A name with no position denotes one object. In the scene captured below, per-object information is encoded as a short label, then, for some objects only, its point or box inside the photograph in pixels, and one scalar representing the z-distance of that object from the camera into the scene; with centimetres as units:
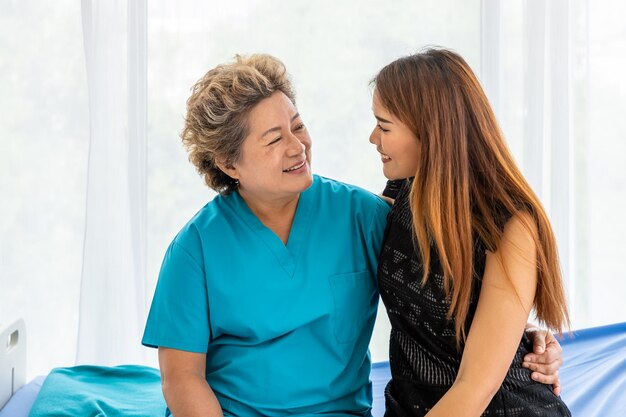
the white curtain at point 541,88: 356
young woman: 152
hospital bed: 207
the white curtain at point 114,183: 313
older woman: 177
